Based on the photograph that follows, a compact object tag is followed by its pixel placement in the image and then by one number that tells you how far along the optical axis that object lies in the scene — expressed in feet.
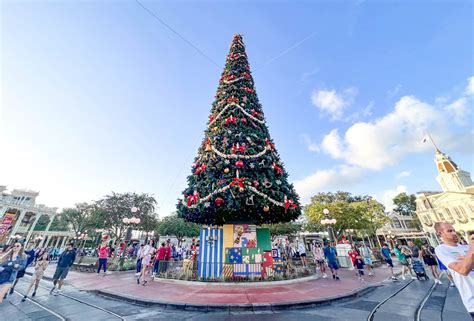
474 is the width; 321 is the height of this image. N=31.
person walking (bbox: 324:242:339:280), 32.84
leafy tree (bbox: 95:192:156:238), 90.33
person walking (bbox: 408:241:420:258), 33.14
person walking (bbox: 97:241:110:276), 38.91
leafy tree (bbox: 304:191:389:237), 83.05
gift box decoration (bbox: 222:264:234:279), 29.91
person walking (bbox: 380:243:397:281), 33.87
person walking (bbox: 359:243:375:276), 38.27
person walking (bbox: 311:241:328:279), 36.04
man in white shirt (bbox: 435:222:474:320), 7.33
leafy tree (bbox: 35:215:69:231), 157.89
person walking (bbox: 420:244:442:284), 28.88
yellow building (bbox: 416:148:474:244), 112.06
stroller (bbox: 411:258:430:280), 31.71
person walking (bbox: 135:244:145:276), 36.58
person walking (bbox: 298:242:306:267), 41.17
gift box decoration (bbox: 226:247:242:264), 31.83
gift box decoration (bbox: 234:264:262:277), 30.40
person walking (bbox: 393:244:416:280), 33.47
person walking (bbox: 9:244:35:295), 24.72
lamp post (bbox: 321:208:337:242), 48.26
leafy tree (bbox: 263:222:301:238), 111.04
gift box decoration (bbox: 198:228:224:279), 31.01
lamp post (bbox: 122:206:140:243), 48.15
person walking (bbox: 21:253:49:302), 23.67
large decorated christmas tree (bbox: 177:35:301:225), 29.71
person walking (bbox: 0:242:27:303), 19.36
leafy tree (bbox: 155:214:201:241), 117.60
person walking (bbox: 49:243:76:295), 25.70
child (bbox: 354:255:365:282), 30.62
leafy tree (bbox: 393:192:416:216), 168.14
